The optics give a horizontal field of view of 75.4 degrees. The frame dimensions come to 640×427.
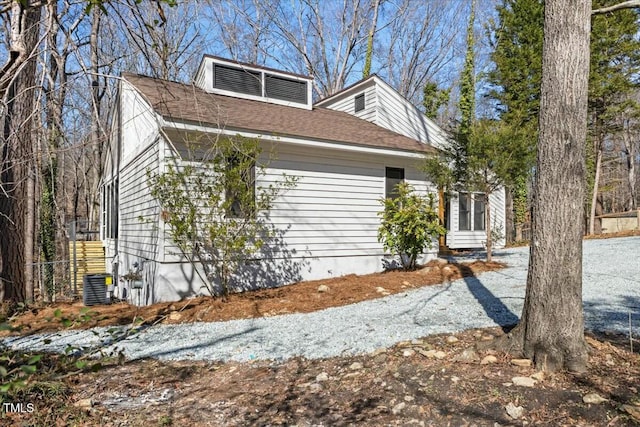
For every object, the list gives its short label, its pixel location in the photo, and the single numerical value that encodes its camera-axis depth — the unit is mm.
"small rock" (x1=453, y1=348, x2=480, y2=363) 3341
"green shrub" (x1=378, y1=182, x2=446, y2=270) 8102
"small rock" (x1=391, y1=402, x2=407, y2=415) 2709
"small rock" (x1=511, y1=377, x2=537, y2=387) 2818
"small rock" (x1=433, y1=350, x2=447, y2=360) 3469
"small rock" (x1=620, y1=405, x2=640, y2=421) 2359
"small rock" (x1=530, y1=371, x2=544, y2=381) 2898
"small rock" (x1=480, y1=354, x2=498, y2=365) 3242
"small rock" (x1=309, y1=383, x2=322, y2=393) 3160
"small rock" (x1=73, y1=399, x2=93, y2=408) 3015
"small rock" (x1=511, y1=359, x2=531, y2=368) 3109
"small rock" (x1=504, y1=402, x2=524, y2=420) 2499
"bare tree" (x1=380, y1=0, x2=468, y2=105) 23375
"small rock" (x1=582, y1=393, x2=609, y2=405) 2544
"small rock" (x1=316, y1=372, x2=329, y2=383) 3340
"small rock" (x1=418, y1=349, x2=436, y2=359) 3504
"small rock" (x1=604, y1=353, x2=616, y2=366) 3105
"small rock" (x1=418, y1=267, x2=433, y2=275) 8098
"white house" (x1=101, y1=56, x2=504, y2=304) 7203
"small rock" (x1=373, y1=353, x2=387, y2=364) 3544
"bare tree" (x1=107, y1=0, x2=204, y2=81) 17125
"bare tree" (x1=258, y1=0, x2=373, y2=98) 21281
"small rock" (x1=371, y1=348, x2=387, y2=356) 3748
